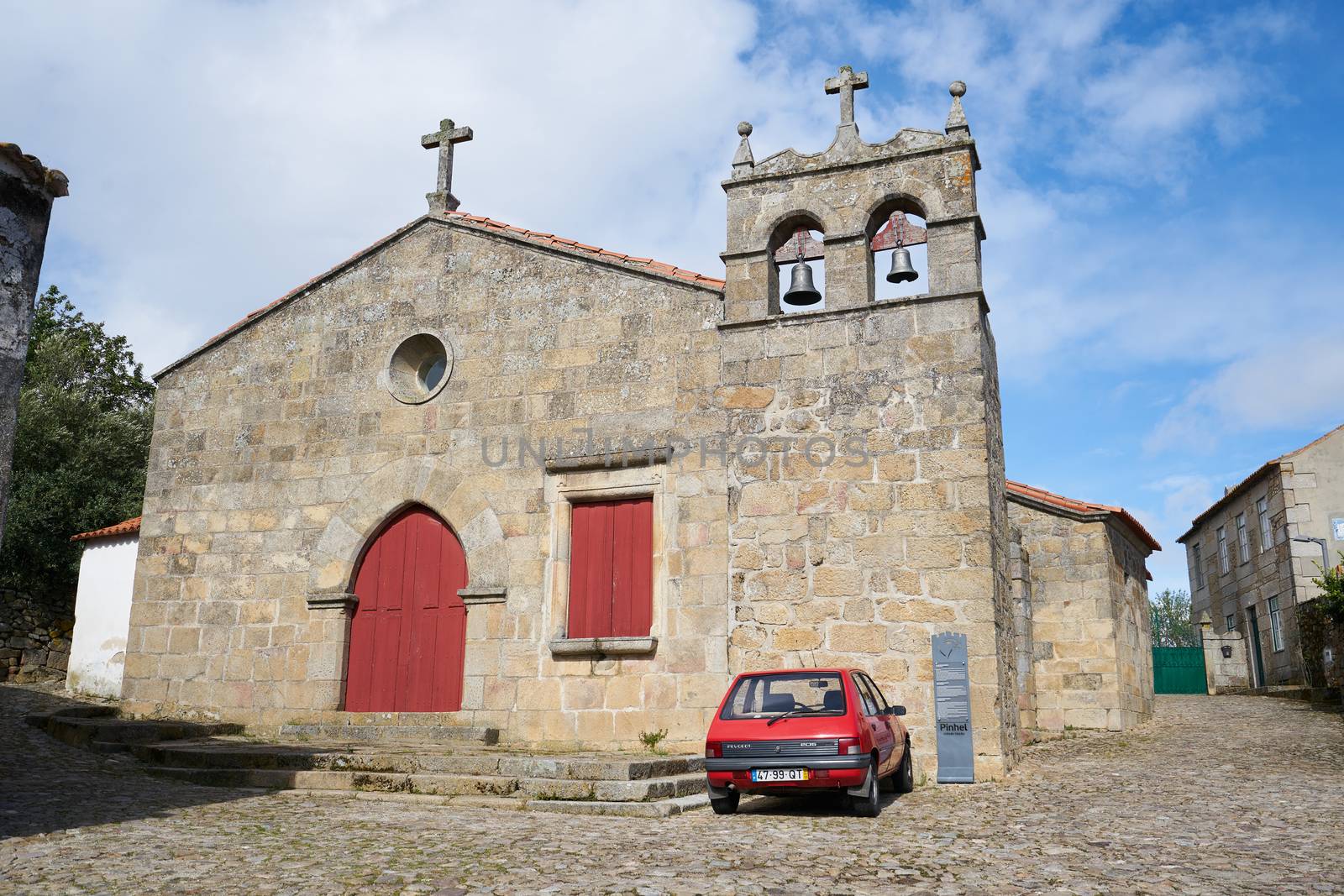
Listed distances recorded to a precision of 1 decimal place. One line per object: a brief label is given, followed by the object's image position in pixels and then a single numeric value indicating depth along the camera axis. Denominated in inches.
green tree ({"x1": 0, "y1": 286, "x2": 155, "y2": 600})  787.4
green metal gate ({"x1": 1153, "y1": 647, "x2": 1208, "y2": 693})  1127.0
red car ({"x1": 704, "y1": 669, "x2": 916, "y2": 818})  303.0
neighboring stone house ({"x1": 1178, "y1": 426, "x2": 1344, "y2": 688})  932.0
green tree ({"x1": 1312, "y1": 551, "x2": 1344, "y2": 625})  681.0
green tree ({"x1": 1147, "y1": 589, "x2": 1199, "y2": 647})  2960.1
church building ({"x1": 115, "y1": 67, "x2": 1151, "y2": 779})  413.1
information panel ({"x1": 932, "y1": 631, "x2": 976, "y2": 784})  380.5
